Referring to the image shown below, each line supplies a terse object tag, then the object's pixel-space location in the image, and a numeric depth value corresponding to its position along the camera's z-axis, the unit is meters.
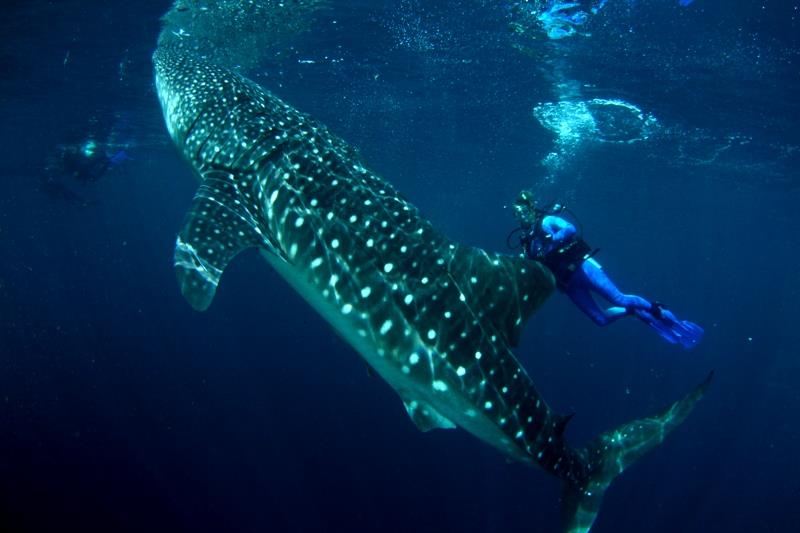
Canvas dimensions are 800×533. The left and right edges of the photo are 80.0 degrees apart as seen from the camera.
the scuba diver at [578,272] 7.91
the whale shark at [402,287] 4.23
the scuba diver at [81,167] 21.65
